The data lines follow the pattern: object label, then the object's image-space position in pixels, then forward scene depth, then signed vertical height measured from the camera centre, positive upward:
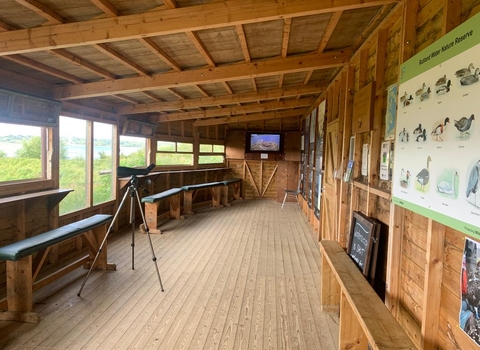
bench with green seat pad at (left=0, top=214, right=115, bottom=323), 2.45 -1.16
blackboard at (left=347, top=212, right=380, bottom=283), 2.33 -0.73
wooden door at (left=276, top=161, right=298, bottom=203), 9.45 -0.57
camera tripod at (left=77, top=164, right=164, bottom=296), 3.21 -0.22
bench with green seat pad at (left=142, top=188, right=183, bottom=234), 5.44 -1.07
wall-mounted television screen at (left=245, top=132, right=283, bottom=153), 9.48 +0.62
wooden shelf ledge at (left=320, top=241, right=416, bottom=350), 1.50 -0.93
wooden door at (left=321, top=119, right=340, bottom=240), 3.86 -0.36
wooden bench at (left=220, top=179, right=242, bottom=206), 8.75 -1.06
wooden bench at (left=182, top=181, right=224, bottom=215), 7.23 -1.03
